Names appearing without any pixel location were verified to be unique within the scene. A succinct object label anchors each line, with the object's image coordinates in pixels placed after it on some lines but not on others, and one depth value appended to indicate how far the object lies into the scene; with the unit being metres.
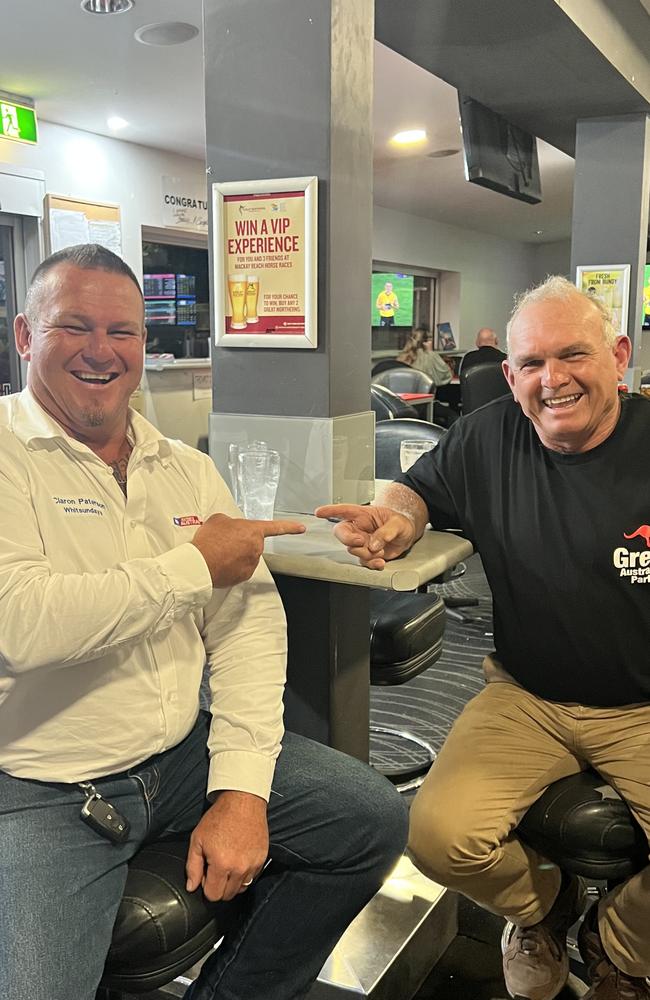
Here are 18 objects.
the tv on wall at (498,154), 3.92
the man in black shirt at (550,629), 1.50
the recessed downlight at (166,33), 3.74
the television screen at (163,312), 4.68
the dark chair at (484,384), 3.88
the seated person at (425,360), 8.77
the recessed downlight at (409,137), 5.96
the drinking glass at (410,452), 2.27
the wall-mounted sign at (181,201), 4.95
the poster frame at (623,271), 4.66
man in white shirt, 1.13
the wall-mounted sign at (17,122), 4.14
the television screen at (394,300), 9.91
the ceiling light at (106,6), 3.50
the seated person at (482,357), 4.61
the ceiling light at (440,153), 6.59
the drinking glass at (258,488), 1.76
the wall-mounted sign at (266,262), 1.77
